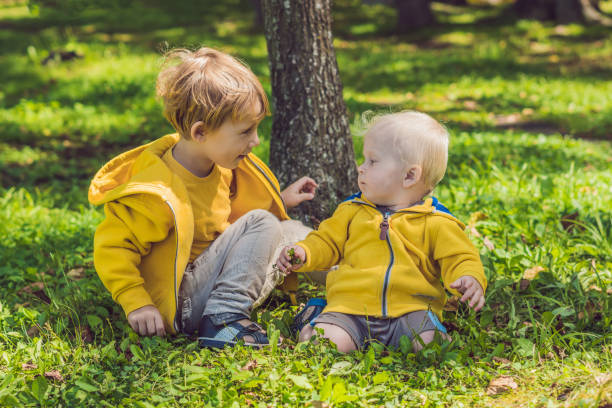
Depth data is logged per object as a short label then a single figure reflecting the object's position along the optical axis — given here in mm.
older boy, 2596
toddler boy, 2510
